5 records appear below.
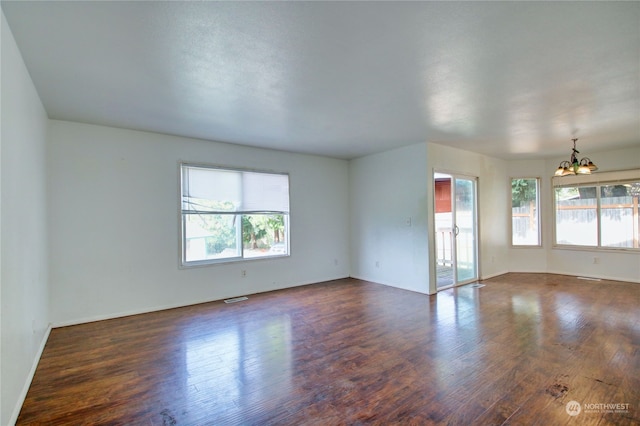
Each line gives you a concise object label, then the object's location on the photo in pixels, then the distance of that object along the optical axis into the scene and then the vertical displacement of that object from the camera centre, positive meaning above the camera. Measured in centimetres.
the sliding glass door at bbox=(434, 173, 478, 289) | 550 -35
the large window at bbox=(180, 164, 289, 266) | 460 +4
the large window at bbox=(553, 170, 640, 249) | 564 -2
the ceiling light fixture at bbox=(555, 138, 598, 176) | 456 +65
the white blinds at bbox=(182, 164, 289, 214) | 461 +43
